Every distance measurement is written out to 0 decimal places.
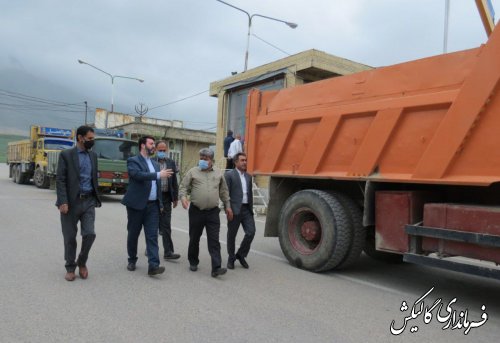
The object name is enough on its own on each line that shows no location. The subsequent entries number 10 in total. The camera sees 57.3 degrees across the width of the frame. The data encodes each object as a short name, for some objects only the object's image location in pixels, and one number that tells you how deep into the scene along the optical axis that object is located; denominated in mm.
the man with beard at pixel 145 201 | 5535
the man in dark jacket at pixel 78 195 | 5188
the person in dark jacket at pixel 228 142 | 14812
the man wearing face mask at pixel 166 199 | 6637
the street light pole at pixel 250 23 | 19625
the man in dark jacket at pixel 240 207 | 6262
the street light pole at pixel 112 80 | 33462
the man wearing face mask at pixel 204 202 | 5781
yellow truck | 21609
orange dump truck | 4598
